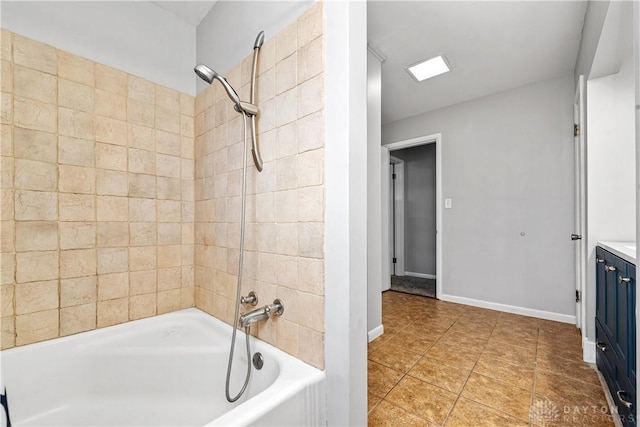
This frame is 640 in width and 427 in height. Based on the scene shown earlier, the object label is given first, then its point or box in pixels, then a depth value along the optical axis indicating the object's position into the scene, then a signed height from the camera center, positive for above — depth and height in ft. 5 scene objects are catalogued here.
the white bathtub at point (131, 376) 3.88 -2.47
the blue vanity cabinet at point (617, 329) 3.67 -1.79
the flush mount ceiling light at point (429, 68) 8.01 +4.41
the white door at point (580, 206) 6.40 +0.22
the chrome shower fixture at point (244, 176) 3.80 +0.57
